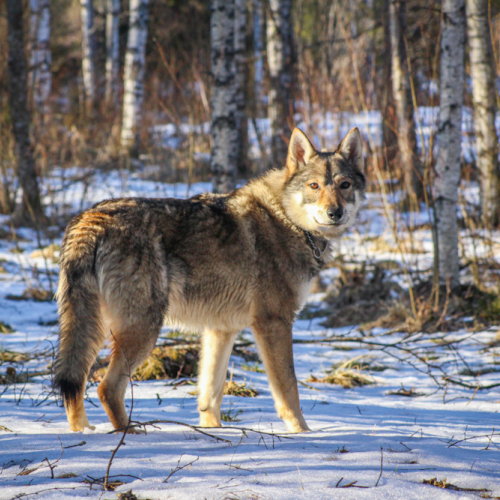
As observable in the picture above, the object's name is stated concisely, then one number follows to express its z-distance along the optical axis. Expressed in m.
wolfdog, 5.98
